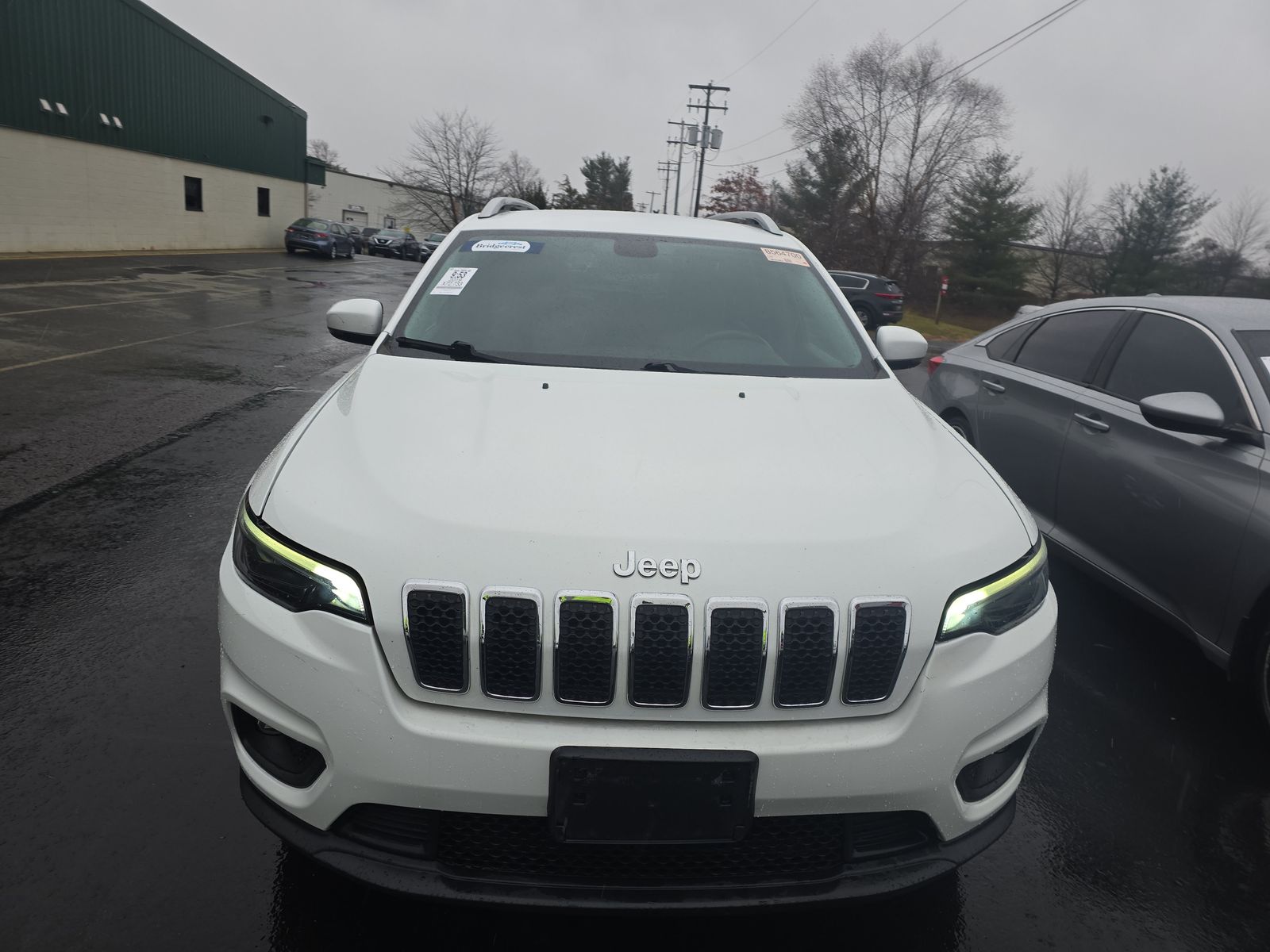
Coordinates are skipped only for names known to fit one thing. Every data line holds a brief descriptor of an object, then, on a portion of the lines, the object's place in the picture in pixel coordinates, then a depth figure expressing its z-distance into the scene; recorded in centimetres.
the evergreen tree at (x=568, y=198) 8638
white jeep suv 179
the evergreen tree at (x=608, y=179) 9381
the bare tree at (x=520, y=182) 7044
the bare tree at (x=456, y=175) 6850
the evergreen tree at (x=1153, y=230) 4678
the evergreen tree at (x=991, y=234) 4716
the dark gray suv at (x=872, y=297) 2409
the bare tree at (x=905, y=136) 4884
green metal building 2373
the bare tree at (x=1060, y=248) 5600
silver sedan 322
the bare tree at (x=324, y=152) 9819
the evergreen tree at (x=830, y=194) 5138
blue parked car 3647
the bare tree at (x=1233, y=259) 4603
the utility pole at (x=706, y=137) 4972
